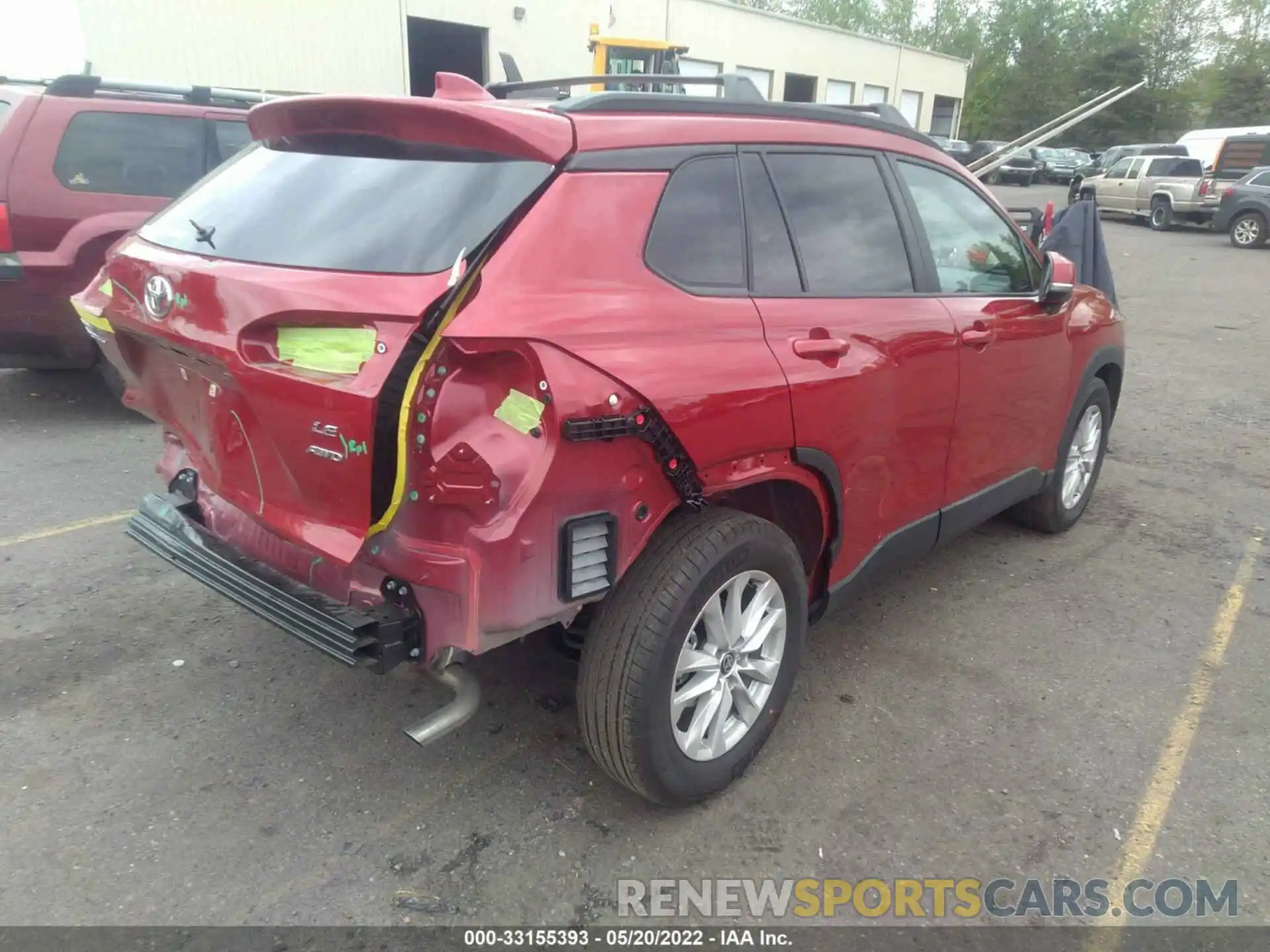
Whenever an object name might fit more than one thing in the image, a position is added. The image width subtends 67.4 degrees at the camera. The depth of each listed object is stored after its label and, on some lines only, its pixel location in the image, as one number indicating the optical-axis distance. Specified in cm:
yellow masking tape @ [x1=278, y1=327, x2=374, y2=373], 213
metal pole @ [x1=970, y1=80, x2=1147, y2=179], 590
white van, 2339
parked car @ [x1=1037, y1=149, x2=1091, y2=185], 3697
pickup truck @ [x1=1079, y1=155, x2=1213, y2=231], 2161
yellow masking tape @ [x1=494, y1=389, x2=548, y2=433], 210
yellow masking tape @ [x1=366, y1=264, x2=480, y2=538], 205
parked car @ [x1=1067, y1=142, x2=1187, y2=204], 2439
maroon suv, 547
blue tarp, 662
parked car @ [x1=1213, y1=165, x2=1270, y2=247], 1912
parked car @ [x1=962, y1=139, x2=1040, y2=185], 3219
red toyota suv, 212
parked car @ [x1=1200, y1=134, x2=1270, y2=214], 2106
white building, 1562
